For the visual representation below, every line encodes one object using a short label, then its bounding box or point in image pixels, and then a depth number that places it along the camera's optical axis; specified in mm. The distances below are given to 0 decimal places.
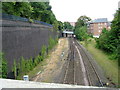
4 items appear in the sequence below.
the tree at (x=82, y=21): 70875
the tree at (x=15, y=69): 10625
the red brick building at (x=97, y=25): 70794
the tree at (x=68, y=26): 98262
